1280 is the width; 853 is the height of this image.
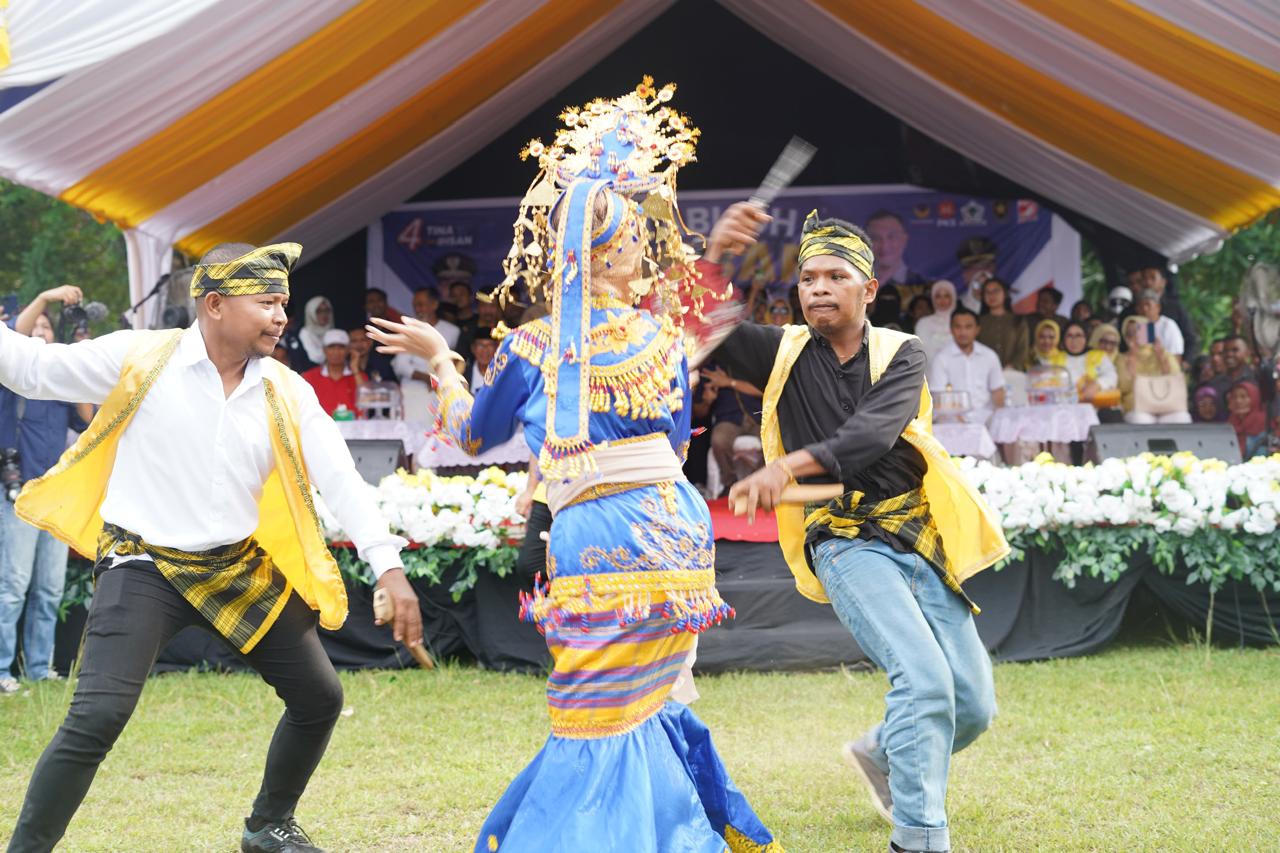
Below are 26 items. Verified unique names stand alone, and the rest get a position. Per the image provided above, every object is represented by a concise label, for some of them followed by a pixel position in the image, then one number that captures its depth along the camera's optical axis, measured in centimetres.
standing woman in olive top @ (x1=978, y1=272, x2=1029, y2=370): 1272
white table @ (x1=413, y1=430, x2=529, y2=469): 1089
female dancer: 322
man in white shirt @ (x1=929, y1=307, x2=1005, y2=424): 1173
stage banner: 1409
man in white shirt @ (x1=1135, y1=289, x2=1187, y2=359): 1207
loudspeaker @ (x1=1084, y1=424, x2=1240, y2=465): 904
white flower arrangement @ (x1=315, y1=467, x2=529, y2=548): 734
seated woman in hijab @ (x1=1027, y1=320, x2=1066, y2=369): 1216
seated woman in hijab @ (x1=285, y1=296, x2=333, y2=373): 1262
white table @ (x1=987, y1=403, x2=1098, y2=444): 1078
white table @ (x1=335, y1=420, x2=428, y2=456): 1095
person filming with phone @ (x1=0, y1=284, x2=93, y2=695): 703
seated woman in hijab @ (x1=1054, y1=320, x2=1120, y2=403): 1162
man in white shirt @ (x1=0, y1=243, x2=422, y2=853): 364
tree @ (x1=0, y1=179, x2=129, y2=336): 2036
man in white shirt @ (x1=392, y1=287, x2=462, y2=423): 1168
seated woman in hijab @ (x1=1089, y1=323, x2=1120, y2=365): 1197
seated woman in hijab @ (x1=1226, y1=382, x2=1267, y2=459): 1138
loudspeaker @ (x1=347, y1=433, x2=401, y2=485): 893
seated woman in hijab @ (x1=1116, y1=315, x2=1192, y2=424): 1123
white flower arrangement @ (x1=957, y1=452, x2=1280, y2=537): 726
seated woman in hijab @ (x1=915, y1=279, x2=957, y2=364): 1253
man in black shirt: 369
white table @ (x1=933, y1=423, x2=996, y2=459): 1062
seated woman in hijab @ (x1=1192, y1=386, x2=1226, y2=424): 1161
